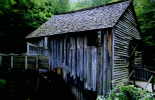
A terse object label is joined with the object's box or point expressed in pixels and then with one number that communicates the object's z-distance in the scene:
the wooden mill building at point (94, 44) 9.98
